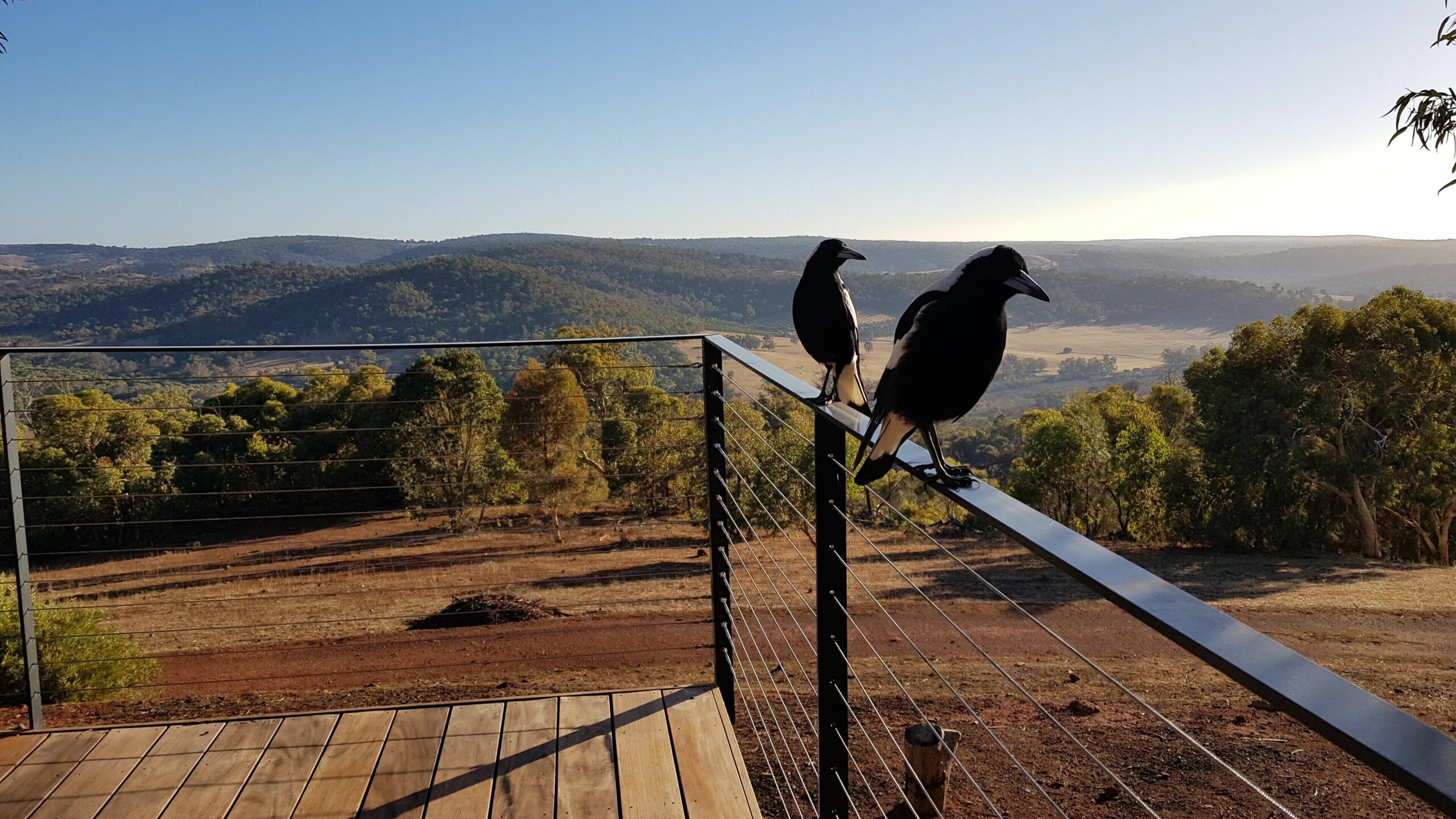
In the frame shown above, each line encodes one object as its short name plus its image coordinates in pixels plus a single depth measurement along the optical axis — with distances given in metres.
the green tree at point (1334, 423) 14.27
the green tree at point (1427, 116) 4.45
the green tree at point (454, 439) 14.37
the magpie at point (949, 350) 1.40
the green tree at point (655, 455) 14.95
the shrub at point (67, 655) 3.76
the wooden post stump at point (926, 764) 3.25
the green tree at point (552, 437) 14.03
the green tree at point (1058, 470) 17.22
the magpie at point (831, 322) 2.15
